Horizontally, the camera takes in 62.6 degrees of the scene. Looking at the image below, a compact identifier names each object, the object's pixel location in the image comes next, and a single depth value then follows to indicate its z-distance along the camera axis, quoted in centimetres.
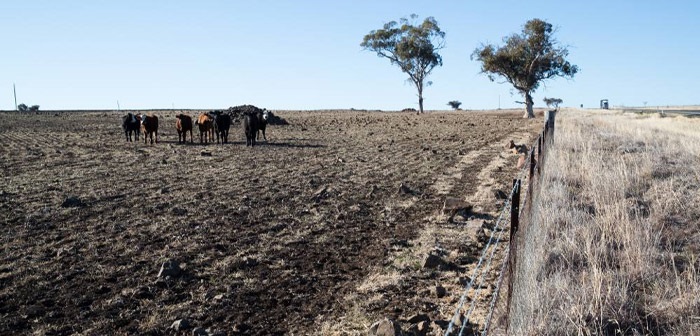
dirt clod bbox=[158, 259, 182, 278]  639
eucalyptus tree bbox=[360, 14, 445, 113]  6648
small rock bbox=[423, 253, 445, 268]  689
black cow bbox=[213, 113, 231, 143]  2447
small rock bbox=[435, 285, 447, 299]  598
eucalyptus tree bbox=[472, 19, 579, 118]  4909
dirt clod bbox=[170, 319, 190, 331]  514
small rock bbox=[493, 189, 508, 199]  1106
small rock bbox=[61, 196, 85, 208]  1014
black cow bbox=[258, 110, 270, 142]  2621
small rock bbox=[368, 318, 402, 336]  486
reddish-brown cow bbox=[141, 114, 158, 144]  2451
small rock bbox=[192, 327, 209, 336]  501
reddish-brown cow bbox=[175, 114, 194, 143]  2445
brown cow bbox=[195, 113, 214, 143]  2414
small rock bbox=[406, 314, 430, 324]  531
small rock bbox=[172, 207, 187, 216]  957
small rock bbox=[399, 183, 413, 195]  1184
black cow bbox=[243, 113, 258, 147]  2294
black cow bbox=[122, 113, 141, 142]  2616
